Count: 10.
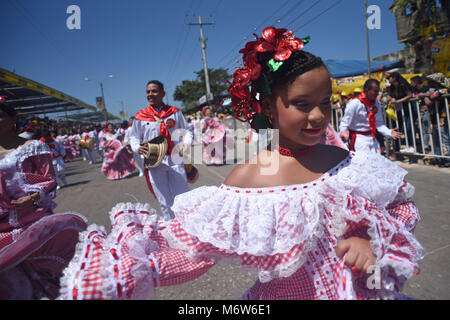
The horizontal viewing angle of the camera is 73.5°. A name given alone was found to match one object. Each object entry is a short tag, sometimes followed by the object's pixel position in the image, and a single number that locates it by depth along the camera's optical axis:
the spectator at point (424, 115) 6.72
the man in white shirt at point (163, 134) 4.09
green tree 49.91
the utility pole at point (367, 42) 10.49
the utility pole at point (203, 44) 30.55
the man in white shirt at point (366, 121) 4.56
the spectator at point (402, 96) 7.26
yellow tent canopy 10.94
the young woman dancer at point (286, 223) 1.08
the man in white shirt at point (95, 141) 17.12
